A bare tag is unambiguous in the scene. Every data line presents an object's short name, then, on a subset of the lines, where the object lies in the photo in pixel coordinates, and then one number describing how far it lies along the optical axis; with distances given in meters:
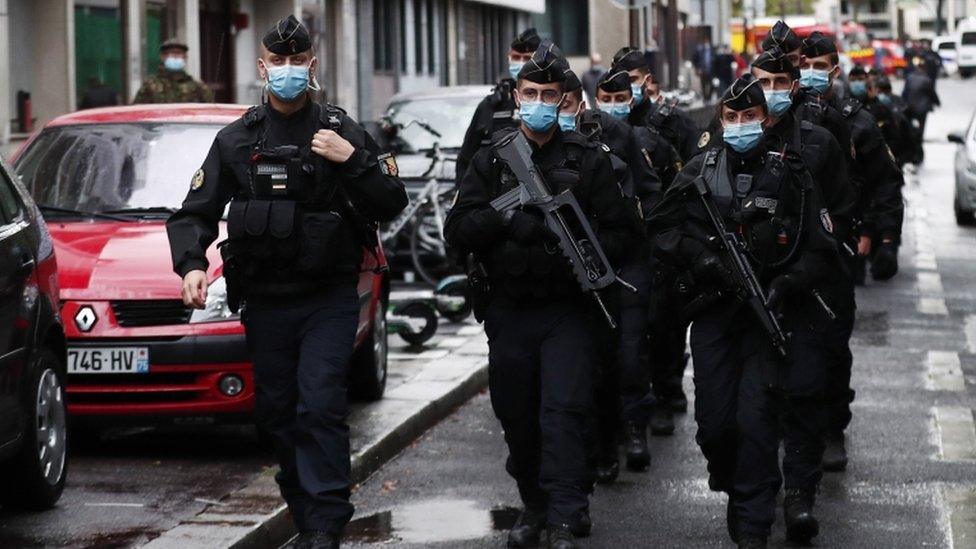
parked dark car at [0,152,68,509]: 14.69
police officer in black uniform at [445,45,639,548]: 14.31
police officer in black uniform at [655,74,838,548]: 14.43
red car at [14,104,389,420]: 17.53
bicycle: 33.59
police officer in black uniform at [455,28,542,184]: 20.03
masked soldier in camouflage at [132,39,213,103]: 29.81
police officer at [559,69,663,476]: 16.45
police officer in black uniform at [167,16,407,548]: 13.52
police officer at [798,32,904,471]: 18.20
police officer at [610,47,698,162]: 20.73
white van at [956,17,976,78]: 164.00
